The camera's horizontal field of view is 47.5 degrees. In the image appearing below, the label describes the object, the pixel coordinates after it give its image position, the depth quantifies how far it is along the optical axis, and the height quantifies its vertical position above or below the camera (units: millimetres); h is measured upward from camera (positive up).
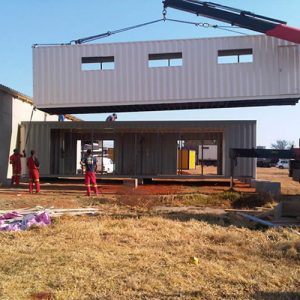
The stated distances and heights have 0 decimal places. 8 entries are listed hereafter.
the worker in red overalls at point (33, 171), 13162 -481
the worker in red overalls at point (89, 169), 12511 -367
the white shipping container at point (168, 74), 14970 +3847
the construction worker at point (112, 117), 19306 +2411
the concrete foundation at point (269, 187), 12609 -1021
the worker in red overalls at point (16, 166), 15230 -342
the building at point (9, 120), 16789 +1944
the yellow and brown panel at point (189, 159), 31319 +89
